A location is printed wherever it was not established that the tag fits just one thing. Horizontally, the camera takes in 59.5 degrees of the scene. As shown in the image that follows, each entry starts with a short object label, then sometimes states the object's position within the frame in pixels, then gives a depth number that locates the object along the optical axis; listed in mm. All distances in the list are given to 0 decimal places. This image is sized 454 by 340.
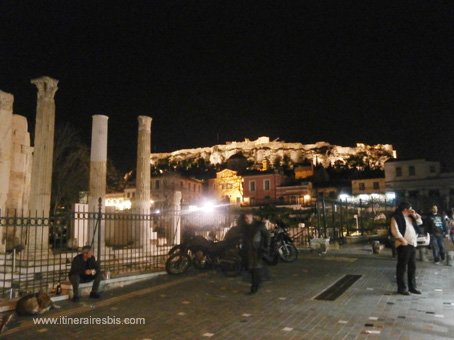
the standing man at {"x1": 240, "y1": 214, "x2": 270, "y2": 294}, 8766
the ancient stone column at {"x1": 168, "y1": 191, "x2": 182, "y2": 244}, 19734
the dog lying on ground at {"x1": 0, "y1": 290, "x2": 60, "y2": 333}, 7105
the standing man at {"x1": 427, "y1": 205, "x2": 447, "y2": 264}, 12430
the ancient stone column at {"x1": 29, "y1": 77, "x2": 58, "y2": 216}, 14379
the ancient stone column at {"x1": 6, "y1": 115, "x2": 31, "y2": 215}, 20688
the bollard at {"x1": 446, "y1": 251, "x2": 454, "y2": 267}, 11995
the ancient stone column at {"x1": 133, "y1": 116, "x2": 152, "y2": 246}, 20188
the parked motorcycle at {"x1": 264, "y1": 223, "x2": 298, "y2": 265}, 13164
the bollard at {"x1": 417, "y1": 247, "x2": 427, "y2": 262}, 13109
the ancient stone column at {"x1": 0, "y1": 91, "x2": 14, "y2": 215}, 15391
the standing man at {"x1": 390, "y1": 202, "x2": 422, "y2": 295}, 8227
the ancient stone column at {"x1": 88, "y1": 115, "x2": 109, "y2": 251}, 17016
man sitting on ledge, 8461
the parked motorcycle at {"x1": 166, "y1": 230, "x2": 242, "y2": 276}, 11688
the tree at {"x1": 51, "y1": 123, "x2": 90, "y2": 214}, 34094
